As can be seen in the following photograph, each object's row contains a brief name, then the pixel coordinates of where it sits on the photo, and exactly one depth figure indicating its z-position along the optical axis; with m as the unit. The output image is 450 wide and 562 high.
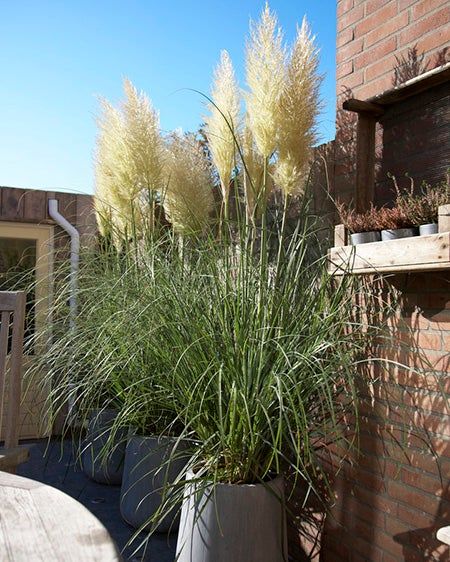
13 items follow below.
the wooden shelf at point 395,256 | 1.62
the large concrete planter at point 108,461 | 3.17
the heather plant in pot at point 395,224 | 1.81
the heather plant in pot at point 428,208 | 1.73
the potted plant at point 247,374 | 1.79
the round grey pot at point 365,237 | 1.94
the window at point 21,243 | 4.80
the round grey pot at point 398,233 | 1.81
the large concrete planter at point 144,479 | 2.42
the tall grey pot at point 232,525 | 1.81
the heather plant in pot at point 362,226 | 1.94
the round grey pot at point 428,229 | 1.72
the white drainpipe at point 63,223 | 4.64
